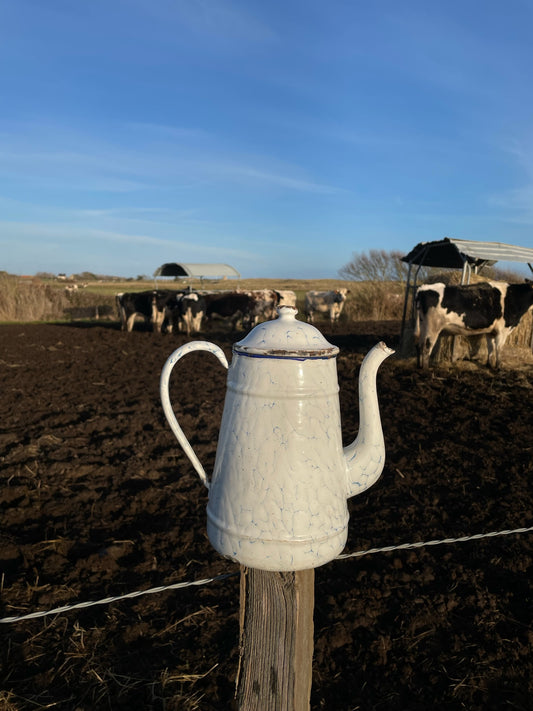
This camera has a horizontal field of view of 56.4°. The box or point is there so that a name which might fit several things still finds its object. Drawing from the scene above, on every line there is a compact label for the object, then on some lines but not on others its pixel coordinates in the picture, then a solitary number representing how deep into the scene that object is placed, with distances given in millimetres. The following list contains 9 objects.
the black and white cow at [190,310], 14664
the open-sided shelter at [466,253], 8031
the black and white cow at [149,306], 14680
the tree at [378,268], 20109
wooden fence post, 1204
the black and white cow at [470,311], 7512
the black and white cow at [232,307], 15914
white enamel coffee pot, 1146
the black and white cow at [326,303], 18047
